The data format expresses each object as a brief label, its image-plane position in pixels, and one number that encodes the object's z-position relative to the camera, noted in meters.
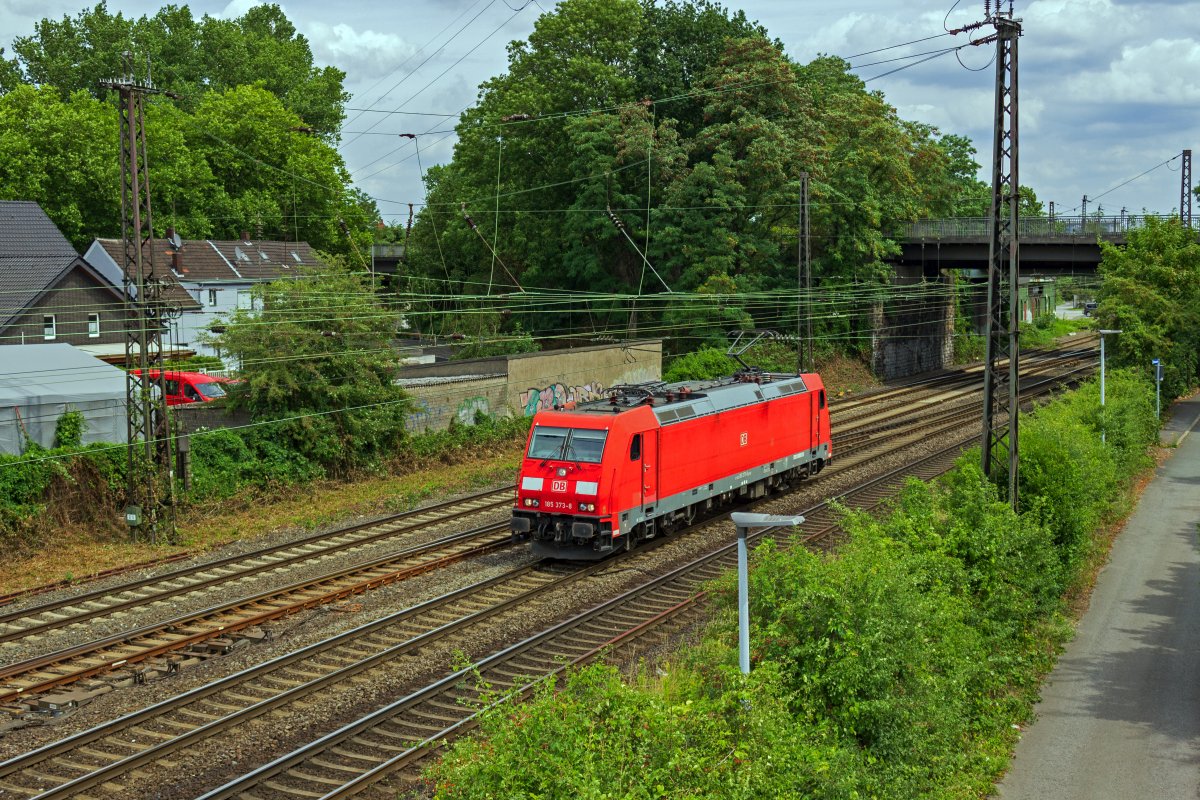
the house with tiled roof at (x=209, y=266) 53.34
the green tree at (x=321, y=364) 28.39
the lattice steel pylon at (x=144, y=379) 22.83
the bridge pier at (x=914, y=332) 58.53
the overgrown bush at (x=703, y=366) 44.31
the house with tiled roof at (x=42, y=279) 44.94
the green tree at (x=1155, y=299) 42.47
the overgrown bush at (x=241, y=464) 26.83
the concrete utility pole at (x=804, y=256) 40.61
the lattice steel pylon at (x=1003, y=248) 20.31
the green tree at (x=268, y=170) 63.25
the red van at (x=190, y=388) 36.31
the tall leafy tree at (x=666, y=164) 48.22
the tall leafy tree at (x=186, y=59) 72.62
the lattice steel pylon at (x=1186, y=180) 69.61
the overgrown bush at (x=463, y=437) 32.62
